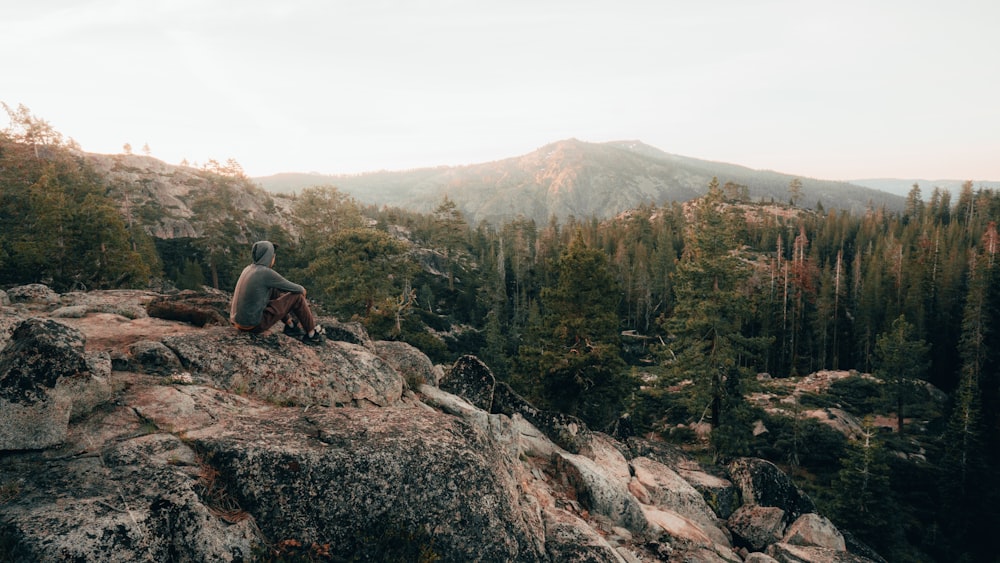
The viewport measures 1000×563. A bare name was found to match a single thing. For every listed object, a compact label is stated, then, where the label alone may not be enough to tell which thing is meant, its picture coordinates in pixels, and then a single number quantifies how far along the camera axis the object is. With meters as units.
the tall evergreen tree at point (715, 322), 27.05
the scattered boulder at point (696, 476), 15.78
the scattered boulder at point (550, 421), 14.23
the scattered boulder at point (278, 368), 8.67
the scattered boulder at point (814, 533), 13.88
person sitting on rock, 9.03
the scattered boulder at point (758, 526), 13.78
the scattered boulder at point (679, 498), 13.46
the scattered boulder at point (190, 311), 11.29
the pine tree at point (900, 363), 49.94
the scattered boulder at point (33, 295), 13.67
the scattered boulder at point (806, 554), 12.25
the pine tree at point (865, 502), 29.17
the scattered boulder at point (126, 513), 4.26
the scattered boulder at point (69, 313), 10.82
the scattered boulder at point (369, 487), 5.84
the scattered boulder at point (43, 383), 5.41
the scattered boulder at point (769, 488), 15.97
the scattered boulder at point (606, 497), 10.77
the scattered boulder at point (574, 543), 7.48
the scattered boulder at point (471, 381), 14.38
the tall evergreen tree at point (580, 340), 26.84
